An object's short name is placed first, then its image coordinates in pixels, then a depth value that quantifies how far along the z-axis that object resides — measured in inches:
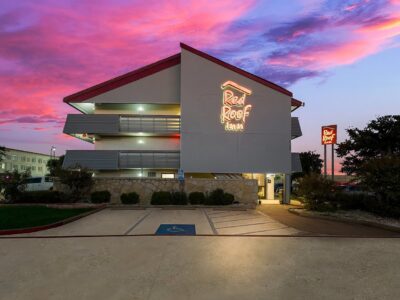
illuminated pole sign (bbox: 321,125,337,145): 1123.9
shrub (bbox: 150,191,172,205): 945.5
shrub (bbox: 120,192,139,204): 957.5
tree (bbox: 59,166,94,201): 925.8
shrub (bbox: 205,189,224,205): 953.5
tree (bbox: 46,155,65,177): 927.9
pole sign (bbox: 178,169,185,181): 977.0
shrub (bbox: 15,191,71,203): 926.4
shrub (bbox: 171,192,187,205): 957.2
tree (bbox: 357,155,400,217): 686.5
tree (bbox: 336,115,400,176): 1042.7
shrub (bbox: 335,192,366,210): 852.2
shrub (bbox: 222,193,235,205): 957.2
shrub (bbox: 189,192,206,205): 960.9
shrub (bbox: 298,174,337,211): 811.4
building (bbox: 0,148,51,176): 4087.1
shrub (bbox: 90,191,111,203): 953.5
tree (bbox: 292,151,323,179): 2087.8
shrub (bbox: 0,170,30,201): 919.0
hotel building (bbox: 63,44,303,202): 1128.8
